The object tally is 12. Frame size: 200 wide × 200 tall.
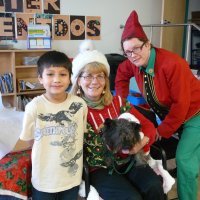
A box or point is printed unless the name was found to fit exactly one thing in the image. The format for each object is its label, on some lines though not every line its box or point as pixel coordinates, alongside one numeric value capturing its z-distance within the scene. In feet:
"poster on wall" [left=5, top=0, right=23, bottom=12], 11.26
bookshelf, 11.22
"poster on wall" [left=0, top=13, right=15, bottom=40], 11.30
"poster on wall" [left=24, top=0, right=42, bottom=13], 11.66
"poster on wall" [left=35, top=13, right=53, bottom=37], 12.03
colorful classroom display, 11.41
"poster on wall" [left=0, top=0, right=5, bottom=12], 11.12
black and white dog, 4.11
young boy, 3.90
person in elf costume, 5.19
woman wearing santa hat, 4.36
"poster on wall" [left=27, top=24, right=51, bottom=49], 11.54
